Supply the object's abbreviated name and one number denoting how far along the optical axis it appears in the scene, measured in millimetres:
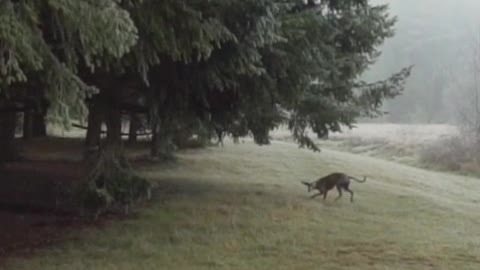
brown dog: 11135
